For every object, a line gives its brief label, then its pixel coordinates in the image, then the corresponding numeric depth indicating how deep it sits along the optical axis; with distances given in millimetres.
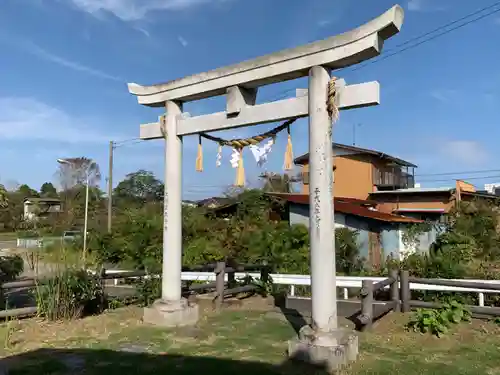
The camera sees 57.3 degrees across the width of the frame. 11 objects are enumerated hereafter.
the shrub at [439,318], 6613
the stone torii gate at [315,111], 5293
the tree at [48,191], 74188
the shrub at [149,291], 8789
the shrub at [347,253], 17000
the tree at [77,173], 46894
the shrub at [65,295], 7387
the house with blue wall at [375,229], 19906
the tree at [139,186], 50606
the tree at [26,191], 66500
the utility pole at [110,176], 25641
